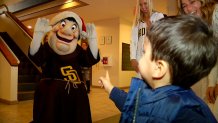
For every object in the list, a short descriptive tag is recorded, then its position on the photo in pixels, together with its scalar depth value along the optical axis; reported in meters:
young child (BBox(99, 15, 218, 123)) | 0.54
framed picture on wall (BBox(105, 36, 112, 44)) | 6.03
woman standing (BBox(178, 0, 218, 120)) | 1.09
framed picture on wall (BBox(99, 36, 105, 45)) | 6.20
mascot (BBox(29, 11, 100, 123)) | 1.36
